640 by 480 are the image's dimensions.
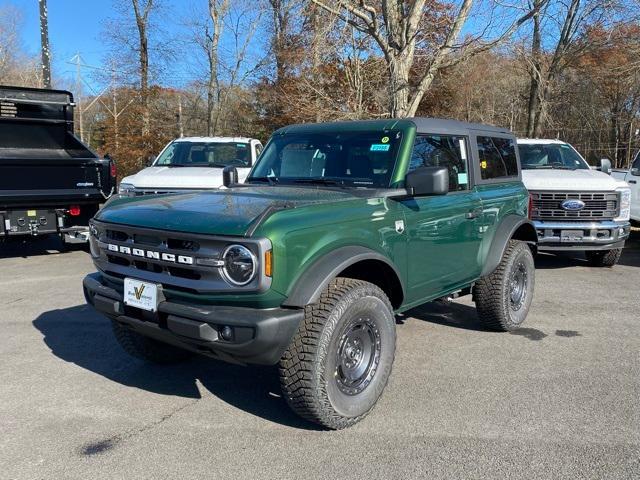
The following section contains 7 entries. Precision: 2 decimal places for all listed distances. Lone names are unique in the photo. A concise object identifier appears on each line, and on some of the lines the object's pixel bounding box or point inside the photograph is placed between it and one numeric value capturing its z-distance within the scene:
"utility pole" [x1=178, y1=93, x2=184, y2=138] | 25.02
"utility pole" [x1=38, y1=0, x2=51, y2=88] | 13.95
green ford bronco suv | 3.10
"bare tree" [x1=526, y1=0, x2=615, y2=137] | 18.92
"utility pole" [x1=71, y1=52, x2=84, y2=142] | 36.10
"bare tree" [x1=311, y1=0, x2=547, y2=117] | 13.09
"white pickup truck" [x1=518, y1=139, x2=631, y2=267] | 8.37
